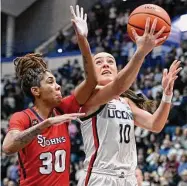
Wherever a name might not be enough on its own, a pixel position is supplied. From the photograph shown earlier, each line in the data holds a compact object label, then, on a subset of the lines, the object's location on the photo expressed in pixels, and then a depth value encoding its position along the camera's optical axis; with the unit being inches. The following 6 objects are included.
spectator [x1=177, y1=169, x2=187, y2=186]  436.3
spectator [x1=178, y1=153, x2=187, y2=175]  462.6
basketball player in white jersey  195.4
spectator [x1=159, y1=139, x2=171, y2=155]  509.6
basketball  187.2
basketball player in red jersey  172.2
